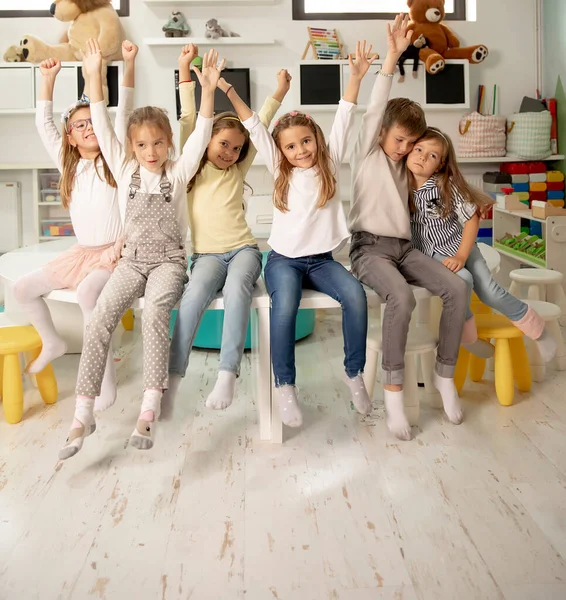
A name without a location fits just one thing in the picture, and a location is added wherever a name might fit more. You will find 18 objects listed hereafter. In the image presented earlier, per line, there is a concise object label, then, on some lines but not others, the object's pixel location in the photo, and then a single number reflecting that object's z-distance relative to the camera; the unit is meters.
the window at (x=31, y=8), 4.65
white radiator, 4.84
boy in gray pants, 2.29
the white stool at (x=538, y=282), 3.18
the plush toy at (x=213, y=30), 4.53
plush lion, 4.44
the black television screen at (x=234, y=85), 4.62
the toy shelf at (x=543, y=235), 3.75
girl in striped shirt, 2.49
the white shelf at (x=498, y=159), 4.64
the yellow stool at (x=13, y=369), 2.47
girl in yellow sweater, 2.19
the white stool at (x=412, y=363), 2.39
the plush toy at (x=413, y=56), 4.56
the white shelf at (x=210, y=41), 4.51
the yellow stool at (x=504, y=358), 2.55
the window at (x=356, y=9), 4.70
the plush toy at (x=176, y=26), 4.52
